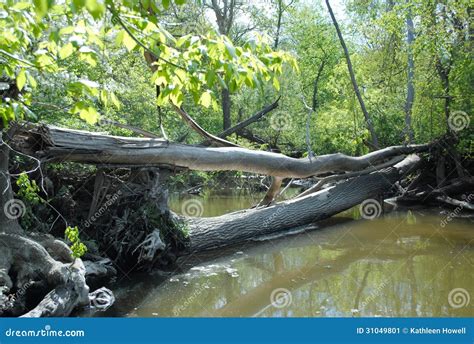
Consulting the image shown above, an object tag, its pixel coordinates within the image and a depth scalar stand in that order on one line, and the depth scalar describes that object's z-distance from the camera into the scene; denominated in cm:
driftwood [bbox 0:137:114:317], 470
